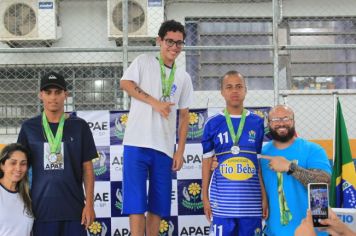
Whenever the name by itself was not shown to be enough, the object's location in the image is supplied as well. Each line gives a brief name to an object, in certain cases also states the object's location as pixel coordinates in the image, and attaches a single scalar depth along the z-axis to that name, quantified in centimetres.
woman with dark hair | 283
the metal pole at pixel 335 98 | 376
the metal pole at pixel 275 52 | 453
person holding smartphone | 156
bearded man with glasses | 282
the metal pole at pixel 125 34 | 444
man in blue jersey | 304
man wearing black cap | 287
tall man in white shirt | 326
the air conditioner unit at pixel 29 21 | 809
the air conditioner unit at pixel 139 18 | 796
